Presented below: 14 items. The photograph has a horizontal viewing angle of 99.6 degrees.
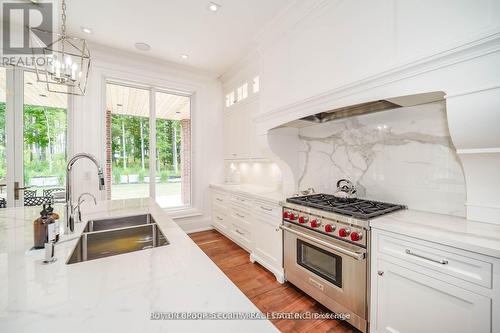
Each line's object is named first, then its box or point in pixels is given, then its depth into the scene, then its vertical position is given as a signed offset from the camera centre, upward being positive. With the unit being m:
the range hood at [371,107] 1.53 +0.50
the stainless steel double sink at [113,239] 1.31 -0.51
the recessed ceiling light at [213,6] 2.30 +1.74
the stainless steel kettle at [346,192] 2.03 -0.27
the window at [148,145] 3.54 +0.34
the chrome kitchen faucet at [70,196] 1.26 -0.20
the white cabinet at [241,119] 3.28 +0.80
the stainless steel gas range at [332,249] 1.55 -0.72
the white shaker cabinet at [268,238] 2.33 -0.88
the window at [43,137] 2.85 +0.38
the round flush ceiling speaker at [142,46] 3.10 +1.76
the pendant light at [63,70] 1.50 +0.69
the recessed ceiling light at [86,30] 2.73 +1.75
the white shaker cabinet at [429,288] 1.07 -0.72
